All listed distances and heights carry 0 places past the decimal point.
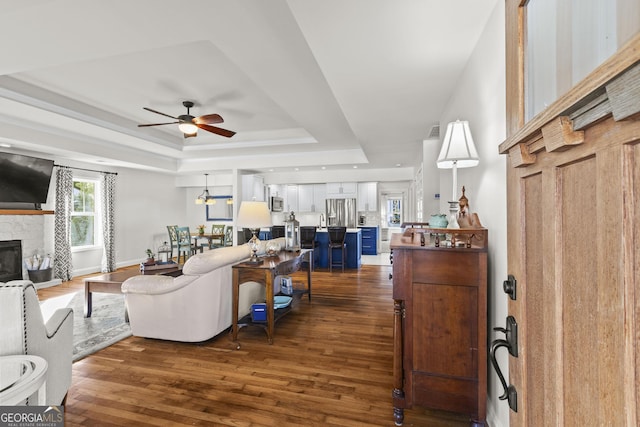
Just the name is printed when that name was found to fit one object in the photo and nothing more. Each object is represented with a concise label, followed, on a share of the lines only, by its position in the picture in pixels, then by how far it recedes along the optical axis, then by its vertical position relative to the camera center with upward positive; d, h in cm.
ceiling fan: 383 +123
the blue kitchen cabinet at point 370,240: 893 -77
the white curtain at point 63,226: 580 -20
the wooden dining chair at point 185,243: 770 -72
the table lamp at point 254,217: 338 -2
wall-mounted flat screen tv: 477 +63
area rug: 299 -129
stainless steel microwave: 927 +34
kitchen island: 693 -84
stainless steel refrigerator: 901 +8
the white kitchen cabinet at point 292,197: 960 +57
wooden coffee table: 357 -83
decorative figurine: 187 -1
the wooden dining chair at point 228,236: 864 -61
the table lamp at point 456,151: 179 +38
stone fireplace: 507 -30
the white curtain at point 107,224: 675 -19
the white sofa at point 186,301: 291 -86
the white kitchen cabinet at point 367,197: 889 +53
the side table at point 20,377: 114 -68
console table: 299 -65
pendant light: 821 +45
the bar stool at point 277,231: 677 -37
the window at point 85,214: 640 +4
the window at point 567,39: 55 +38
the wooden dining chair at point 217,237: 797 -58
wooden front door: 47 -8
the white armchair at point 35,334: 152 -66
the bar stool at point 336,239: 638 -53
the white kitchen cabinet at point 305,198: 946 +54
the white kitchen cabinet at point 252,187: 809 +81
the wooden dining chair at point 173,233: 763 -46
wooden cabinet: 166 -63
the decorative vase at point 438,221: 189 -4
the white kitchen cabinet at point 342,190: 902 +75
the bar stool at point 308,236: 655 -47
